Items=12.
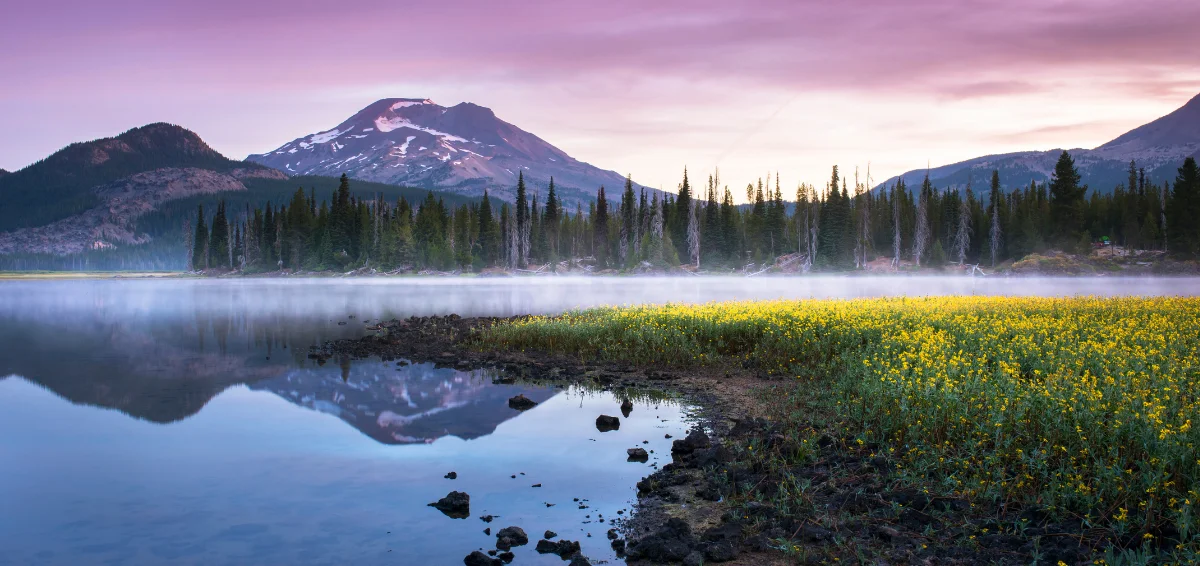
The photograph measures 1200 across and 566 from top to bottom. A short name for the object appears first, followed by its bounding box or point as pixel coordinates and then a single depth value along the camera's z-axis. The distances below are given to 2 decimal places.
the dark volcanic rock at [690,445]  13.23
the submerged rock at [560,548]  9.10
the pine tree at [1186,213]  102.69
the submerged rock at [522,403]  18.41
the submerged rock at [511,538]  9.33
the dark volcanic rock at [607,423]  15.92
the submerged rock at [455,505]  10.65
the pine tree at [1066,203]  114.38
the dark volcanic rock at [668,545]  8.67
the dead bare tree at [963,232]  118.00
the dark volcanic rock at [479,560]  8.81
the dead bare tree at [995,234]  115.69
